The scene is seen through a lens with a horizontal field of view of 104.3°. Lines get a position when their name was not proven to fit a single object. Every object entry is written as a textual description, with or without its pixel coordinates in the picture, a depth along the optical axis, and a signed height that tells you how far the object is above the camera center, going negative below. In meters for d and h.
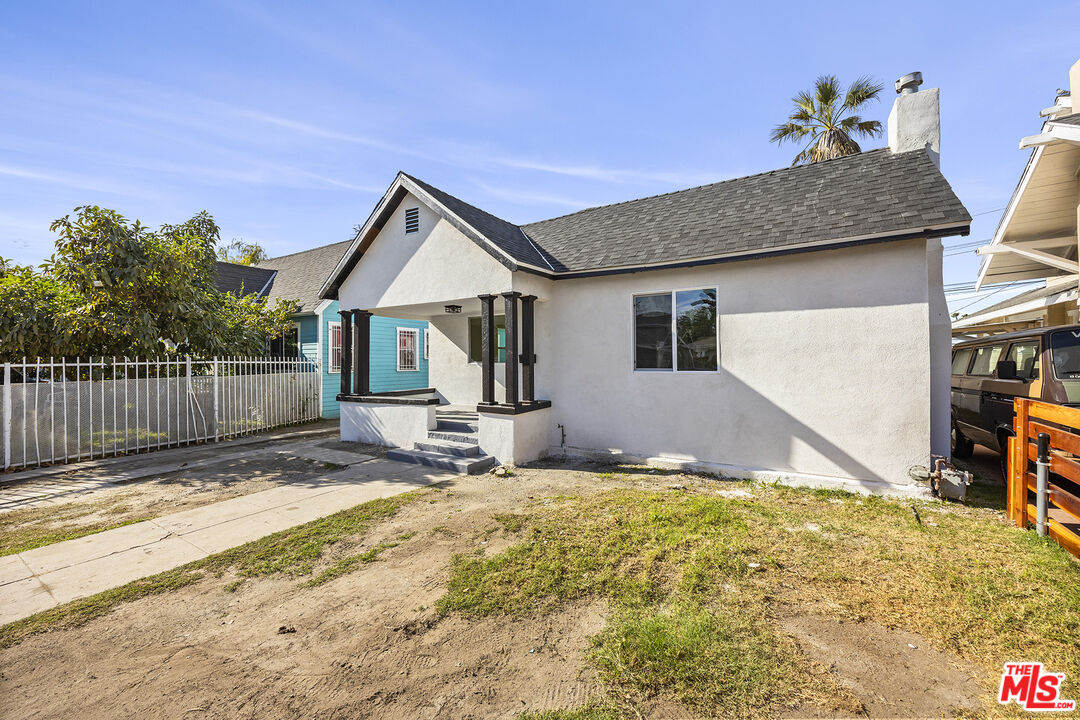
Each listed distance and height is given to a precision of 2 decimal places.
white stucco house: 6.54 +0.72
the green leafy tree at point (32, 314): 8.48 +0.96
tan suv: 5.68 -0.40
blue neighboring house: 16.17 +1.03
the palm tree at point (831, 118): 16.48 +9.91
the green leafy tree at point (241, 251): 39.62 +10.59
